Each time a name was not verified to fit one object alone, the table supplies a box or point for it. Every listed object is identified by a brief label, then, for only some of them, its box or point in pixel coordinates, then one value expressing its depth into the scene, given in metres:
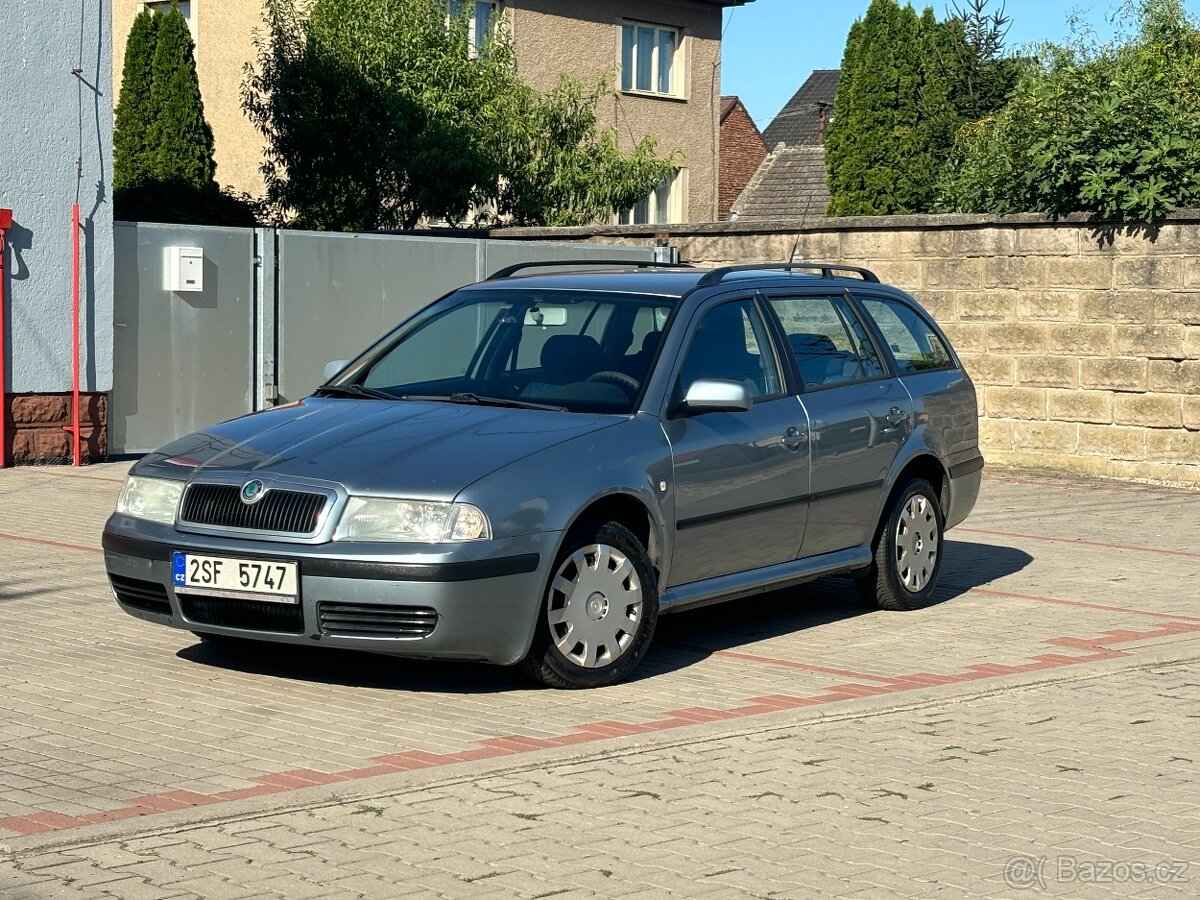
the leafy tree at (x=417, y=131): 24.83
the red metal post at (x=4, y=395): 14.99
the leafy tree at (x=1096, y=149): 15.95
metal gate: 16.86
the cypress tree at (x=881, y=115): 37.38
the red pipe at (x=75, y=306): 15.59
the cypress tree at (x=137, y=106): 25.83
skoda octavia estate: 6.89
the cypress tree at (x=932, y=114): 36.81
